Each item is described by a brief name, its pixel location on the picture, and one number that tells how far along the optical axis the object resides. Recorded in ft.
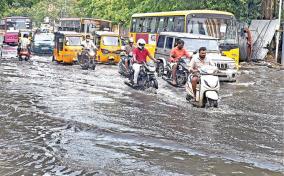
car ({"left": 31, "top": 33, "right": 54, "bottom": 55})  116.37
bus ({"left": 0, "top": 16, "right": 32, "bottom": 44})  174.85
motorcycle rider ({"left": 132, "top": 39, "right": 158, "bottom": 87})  52.26
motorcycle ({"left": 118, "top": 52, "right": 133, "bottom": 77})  61.75
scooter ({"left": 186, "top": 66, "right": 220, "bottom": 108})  39.93
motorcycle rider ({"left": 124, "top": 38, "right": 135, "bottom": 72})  61.93
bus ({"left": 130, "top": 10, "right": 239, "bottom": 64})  73.20
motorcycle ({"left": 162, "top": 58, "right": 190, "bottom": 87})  55.26
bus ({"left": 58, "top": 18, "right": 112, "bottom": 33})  135.13
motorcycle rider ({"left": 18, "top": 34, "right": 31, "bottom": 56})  91.95
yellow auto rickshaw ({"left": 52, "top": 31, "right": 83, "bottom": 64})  86.28
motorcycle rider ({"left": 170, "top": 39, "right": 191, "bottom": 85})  54.31
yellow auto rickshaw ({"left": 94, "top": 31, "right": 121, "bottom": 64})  89.61
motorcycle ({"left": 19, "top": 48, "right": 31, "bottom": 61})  91.97
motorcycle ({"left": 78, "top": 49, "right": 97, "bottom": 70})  78.01
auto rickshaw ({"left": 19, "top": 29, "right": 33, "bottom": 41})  125.17
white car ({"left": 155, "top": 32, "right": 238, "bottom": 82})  60.90
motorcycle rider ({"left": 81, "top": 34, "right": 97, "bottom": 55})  78.43
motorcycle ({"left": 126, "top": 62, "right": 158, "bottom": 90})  51.44
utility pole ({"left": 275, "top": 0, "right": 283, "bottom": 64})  94.28
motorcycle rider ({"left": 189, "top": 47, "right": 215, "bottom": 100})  41.60
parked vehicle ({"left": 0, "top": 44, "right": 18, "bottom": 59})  108.43
